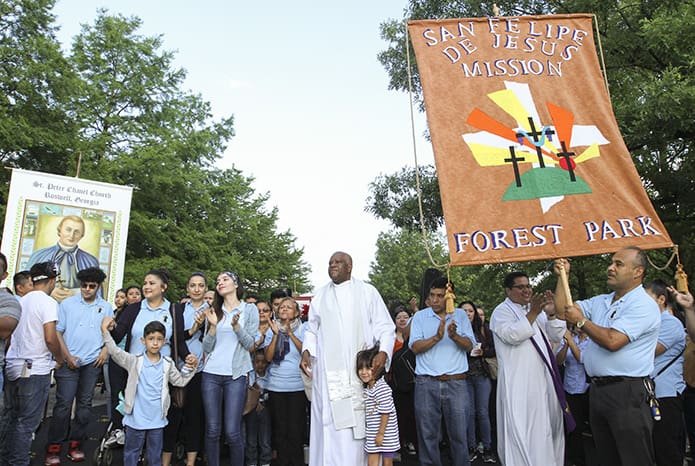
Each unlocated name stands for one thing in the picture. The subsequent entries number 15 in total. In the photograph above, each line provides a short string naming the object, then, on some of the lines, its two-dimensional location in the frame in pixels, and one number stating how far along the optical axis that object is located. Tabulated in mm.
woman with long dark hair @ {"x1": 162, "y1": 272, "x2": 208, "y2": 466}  5641
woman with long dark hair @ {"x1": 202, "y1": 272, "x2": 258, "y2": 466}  5395
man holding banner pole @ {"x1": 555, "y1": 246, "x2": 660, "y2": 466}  3789
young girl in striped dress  4832
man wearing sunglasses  5895
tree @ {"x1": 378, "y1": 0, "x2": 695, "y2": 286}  8367
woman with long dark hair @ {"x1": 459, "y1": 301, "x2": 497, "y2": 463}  6953
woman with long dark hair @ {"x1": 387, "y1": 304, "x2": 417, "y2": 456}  7125
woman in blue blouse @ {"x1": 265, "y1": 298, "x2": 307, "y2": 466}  5902
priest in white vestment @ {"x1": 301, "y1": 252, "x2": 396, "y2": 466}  4891
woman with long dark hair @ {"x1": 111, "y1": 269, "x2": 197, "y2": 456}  5582
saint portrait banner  9531
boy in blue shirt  5152
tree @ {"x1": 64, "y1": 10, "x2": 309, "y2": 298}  19609
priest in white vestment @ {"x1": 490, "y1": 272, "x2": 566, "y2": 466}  4711
